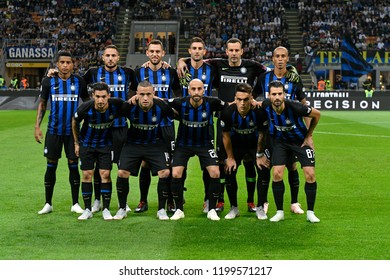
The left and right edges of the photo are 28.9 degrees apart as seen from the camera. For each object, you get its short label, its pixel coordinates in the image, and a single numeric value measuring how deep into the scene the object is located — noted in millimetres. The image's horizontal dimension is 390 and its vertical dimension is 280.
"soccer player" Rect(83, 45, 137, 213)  10656
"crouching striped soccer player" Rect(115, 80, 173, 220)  10125
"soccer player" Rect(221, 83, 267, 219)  9922
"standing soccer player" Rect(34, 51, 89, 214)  10664
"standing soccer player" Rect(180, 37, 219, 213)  10578
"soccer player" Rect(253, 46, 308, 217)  10250
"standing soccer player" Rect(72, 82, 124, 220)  10125
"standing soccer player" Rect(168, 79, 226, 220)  10109
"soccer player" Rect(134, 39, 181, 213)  10688
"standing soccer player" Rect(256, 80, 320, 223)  9852
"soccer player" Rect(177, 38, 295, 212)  10625
